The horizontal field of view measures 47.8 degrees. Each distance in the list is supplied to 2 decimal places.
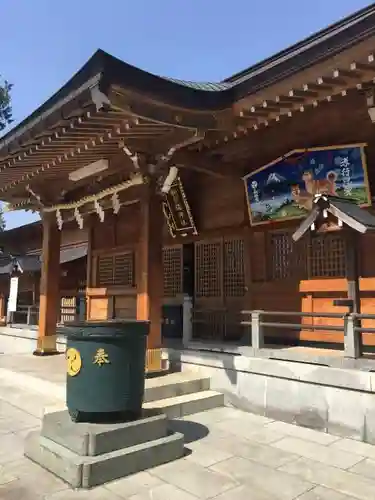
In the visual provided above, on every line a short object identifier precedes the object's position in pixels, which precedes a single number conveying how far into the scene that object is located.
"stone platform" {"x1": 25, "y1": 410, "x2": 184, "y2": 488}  4.03
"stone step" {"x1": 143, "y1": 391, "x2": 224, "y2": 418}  6.04
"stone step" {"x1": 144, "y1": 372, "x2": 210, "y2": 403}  6.29
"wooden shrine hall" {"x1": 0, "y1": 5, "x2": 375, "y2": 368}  5.52
